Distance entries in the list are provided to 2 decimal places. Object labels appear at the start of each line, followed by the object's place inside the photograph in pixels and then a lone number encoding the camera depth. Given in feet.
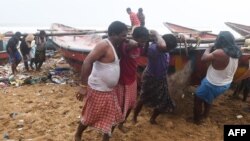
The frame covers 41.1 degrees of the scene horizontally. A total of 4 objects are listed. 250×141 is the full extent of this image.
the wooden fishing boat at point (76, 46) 24.01
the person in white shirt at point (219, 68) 15.16
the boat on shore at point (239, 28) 25.93
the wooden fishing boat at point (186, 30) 22.70
